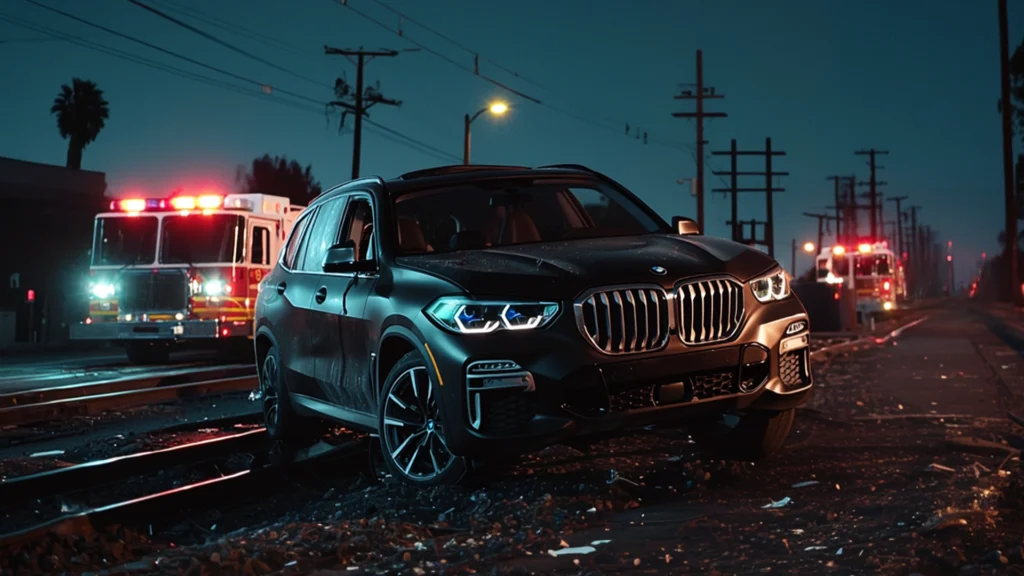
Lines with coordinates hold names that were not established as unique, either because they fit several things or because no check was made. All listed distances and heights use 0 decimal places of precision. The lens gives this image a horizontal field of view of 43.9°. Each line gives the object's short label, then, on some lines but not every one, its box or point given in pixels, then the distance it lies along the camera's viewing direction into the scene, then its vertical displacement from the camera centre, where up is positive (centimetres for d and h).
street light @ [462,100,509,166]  3753 +733
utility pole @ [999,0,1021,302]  5356 +991
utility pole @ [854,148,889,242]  10462 +1518
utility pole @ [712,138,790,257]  6794 +965
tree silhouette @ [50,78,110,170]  7388 +1334
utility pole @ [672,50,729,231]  5350 +1118
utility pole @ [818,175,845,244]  11462 +1408
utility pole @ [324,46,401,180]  4609 +956
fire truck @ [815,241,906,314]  4712 +352
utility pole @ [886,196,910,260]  15125 +1626
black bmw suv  598 +15
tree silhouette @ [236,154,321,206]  9275 +1250
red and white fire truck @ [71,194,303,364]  2017 +132
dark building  4247 +390
